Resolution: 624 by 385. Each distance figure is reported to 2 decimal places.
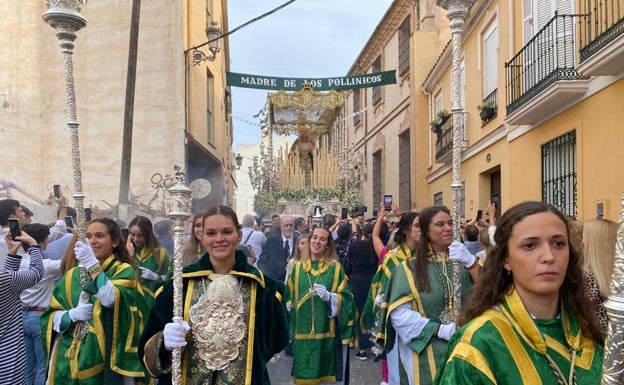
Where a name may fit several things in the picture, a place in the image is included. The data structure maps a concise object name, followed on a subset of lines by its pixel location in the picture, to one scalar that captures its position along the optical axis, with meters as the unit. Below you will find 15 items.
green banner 14.46
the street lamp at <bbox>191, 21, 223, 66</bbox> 12.24
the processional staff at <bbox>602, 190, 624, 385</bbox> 1.17
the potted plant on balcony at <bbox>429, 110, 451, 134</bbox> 15.83
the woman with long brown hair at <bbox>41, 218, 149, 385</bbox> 3.94
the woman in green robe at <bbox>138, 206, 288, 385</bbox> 3.20
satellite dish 10.95
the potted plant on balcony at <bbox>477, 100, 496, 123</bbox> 12.40
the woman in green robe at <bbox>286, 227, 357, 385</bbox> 5.78
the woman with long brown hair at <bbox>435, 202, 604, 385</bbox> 1.93
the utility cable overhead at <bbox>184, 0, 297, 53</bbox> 11.30
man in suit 9.73
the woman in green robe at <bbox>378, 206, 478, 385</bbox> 3.80
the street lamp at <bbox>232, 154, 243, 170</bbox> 27.36
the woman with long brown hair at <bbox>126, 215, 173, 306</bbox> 6.05
